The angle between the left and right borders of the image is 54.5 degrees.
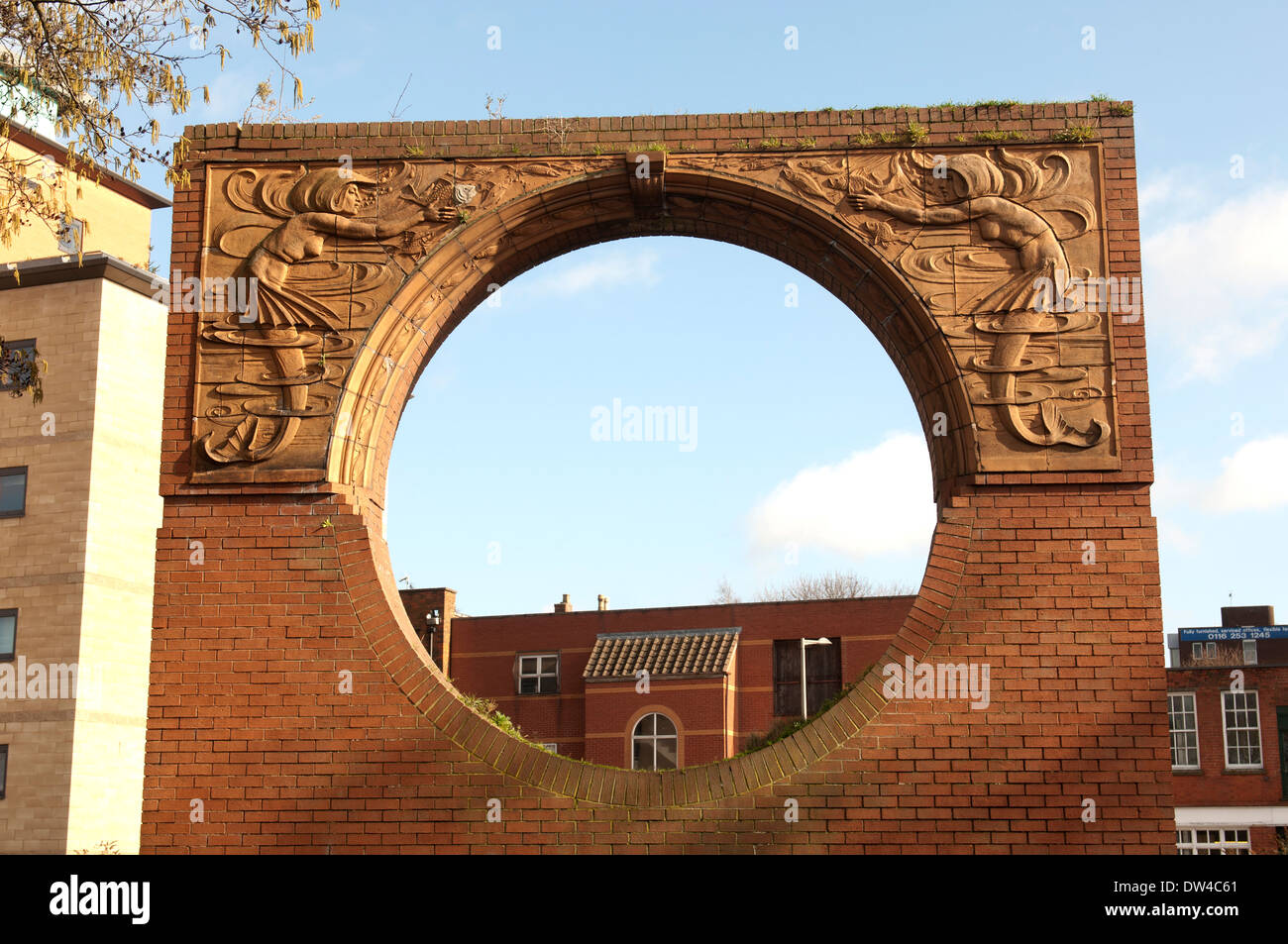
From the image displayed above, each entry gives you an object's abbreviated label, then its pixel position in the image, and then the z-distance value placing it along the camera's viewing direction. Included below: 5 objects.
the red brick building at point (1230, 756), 31.34
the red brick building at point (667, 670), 33.47
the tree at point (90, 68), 8.61
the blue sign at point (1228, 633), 39.88
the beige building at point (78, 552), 25.14
